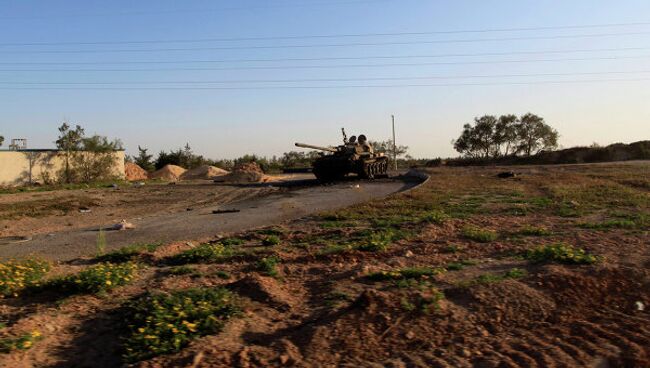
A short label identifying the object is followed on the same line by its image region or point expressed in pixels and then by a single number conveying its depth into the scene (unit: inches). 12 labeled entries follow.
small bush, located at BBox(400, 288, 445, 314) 202.2
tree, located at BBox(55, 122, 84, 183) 1332.4
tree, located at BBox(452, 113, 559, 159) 2495.1
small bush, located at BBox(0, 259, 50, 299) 226.4
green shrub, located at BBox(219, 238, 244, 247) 348.0
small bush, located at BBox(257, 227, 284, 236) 391.2
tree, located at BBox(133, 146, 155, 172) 1999.3
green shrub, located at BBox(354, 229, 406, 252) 314.6
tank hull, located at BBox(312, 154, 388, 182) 1222.3
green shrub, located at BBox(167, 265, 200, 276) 262.7
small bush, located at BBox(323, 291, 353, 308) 215.6
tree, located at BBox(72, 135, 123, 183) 1352.1
